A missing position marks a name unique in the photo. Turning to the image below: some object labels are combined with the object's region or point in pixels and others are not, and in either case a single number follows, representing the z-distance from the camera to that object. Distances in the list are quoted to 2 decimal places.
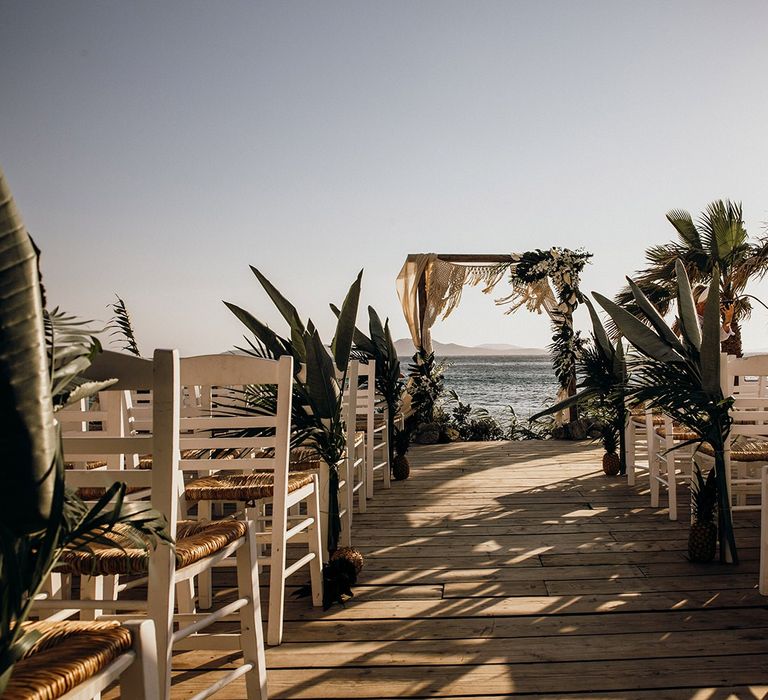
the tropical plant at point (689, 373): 2.99
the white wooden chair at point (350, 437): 3.52
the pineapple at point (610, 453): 5.47
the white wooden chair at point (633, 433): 4.96
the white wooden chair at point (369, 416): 4.71
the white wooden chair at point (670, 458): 3.85
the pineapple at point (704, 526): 3.08
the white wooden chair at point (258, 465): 2.19
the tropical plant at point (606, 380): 4.99
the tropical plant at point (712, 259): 7.37
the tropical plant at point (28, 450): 0.61
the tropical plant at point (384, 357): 5.29
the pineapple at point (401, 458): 5.57
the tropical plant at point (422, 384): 7.71
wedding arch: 8.01
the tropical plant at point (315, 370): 2.68
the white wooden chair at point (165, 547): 1.28
